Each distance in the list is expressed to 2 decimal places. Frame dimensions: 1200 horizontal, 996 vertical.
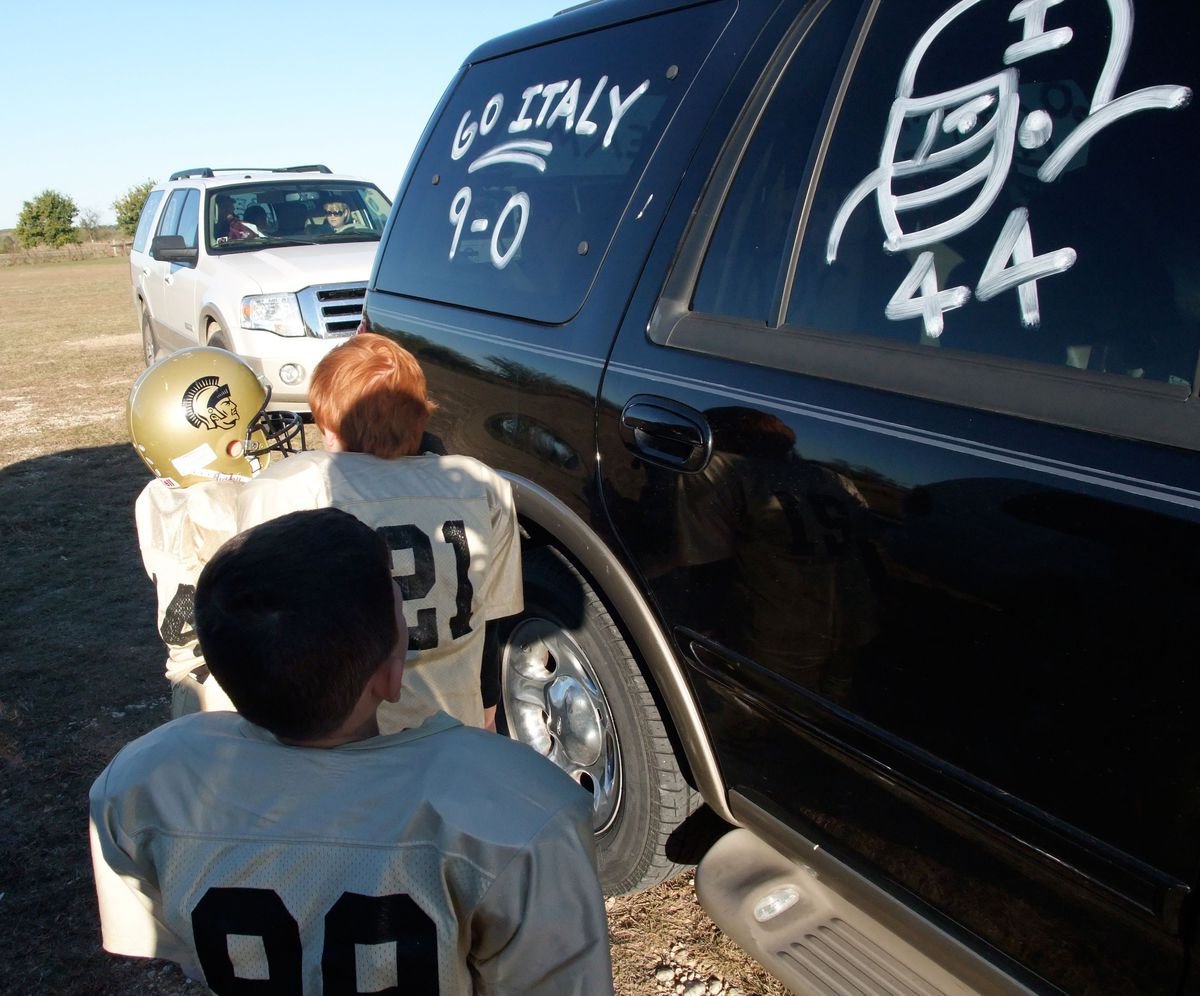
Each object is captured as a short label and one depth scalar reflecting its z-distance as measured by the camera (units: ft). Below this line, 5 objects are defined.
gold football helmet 8.15
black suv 4.32
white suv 24.21
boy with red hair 6.90
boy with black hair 3.62
